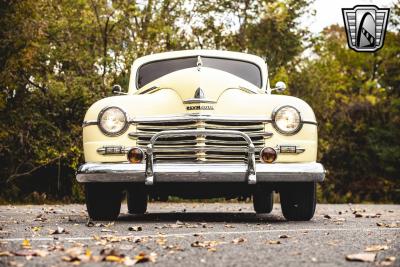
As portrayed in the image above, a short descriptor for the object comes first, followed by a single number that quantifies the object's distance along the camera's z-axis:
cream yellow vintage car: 7.05
